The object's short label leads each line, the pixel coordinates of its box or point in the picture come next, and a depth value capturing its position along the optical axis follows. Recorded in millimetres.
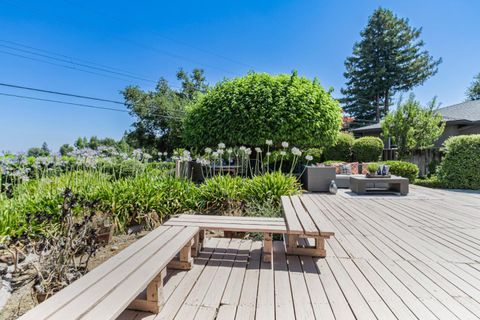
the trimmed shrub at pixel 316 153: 13930
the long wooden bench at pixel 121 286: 1104
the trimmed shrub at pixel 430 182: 8769
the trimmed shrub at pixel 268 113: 6988
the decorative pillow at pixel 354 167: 9582
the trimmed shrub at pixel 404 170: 9492
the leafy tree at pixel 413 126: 10961
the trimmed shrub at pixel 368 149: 13565
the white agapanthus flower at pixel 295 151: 4555
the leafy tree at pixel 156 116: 20984
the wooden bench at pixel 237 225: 2547
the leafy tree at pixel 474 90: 25919
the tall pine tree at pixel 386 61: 23953
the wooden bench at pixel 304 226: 2264
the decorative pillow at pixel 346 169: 9117
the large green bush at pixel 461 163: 8070
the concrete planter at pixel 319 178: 7617
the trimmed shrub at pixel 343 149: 14273
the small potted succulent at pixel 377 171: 7133
